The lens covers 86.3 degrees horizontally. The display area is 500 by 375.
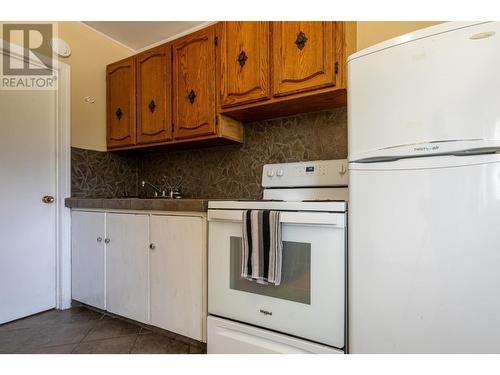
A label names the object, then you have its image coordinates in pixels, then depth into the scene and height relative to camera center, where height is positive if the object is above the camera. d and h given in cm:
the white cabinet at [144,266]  154 -54
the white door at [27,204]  193 -15
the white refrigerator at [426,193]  88 -3
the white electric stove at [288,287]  114 -49
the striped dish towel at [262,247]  122 -29
